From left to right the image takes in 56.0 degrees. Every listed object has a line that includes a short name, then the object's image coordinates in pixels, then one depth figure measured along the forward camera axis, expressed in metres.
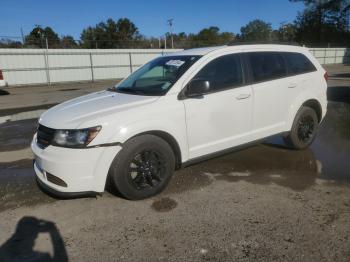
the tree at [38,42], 31.05
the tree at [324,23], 66.50
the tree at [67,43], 44.33
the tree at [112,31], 61.06
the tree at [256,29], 87.38
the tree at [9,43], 27.83
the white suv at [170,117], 3.50
